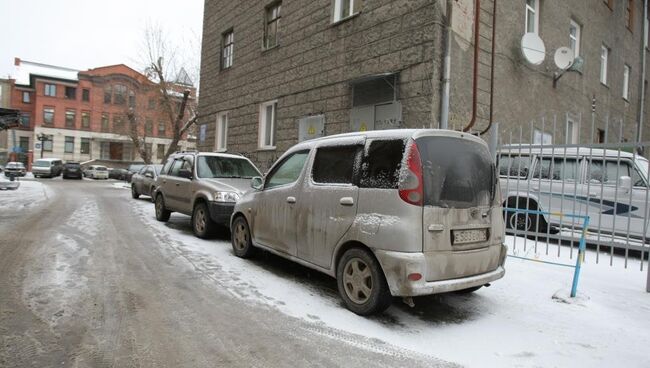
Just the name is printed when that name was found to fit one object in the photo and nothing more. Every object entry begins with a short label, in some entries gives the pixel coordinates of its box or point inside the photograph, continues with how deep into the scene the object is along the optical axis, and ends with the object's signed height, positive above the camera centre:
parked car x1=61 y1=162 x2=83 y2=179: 36.03 -0.44
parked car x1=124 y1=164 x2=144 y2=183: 31.59 -0.17
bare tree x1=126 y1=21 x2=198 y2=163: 25.80 +5.13
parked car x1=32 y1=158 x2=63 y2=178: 35.48 -0.30
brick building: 51.59 +6.63
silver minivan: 3.79 -0.33
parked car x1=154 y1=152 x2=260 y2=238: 7.52 -0.27
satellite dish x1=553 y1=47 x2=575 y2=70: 11.73 +3.68
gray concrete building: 9.16 +3.21
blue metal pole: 4.68 -0.79
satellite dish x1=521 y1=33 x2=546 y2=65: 10.62 +3.54
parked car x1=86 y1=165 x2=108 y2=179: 39.24 -0.48
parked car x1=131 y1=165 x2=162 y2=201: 15.56 -0.44
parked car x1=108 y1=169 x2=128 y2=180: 41.31 -0.57
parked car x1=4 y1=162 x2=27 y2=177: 26.01 -0.31
